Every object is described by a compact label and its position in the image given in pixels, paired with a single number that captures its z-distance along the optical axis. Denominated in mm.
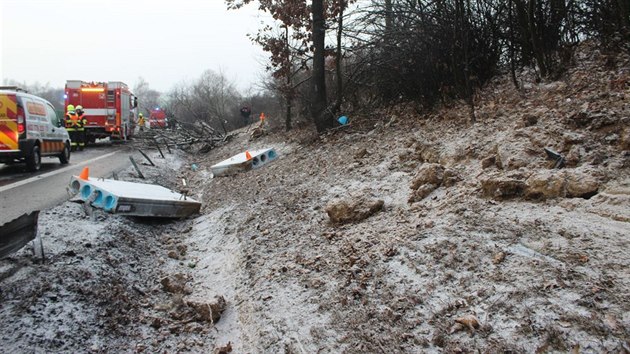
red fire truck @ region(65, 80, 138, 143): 19969
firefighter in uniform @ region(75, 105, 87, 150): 17531
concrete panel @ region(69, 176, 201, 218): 6035
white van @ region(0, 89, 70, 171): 9758
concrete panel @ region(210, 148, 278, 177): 10484
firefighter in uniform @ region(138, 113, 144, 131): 24284
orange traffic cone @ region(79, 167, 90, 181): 6327
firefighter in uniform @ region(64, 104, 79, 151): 17359
